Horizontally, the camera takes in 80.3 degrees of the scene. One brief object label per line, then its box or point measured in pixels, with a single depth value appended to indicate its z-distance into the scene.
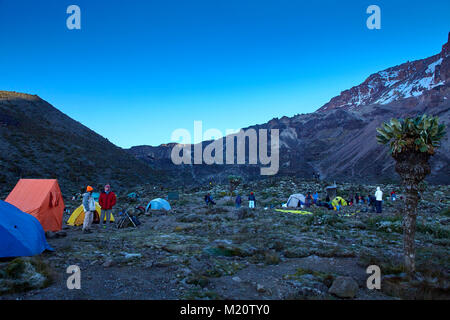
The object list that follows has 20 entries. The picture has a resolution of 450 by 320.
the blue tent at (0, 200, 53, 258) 6.09
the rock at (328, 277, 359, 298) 5.08
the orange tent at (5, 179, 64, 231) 10.34
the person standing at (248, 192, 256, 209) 20.41
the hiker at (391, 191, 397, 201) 24.58
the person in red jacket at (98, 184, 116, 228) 11.04
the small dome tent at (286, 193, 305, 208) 21.57
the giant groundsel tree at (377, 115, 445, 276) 5.97
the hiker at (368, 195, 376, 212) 18.38
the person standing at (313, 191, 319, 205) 22.13
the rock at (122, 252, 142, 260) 6.75
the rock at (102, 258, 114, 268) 6.18
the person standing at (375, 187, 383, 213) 16.84
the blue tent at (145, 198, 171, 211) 20.20
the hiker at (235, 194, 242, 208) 20.11
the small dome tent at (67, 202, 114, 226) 13.04
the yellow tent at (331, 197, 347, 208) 20.74
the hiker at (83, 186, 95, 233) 10.37
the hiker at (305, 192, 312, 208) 21.31
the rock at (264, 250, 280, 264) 7.07
